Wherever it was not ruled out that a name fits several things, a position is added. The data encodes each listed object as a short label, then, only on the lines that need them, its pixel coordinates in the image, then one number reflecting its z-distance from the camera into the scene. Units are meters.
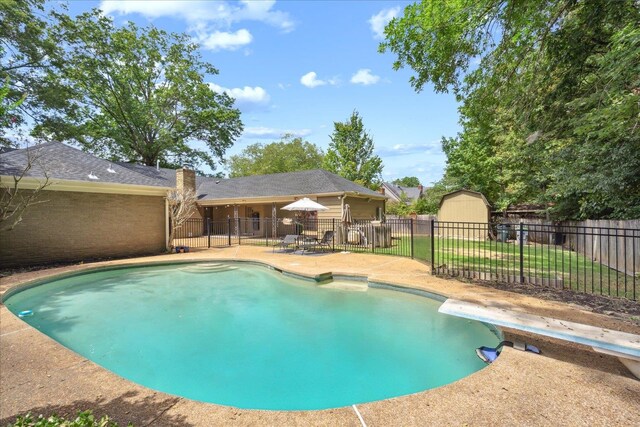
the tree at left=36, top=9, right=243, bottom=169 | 23.73
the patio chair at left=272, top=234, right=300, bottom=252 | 14.23
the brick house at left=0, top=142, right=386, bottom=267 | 10.93
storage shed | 19.09
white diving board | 3.18
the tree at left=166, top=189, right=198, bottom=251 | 15.00
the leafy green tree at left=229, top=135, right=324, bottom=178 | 44.00
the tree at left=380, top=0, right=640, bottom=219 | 6.52
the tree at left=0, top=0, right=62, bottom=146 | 15.85
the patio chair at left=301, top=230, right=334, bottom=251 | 14.79
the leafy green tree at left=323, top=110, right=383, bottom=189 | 33.47
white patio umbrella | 14.33
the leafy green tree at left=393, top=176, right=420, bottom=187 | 90.01
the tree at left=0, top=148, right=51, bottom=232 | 10.29
